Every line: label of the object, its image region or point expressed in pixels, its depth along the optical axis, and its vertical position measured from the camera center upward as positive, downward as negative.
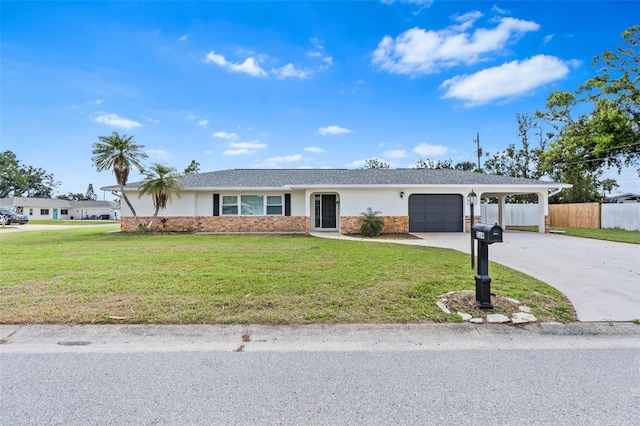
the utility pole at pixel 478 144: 32.27 +6.90
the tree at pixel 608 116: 20.83 +6.38
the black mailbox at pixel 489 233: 4.29 -0.30
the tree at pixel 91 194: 88.24 +6.34
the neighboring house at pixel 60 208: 48.22 +1.39
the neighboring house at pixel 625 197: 33.47 +1.38
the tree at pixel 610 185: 41.91 +3.39
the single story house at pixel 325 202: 16.14 +0.64
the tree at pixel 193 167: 36.75 +5.56
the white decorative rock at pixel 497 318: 3.94 -1.34
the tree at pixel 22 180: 57.22 +7.26
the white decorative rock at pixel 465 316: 3.98 -1.33
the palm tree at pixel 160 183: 15.90 +1.62
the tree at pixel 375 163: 41.72 +6.54
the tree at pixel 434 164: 39.31 +6.05
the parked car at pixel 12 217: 29.53 +0.01
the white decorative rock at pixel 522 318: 3.95 -1.35
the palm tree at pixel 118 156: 17.12 +3.24
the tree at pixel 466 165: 38.34 +5.64
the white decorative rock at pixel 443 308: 4.21 -1.30
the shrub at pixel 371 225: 14.88 -0.56
